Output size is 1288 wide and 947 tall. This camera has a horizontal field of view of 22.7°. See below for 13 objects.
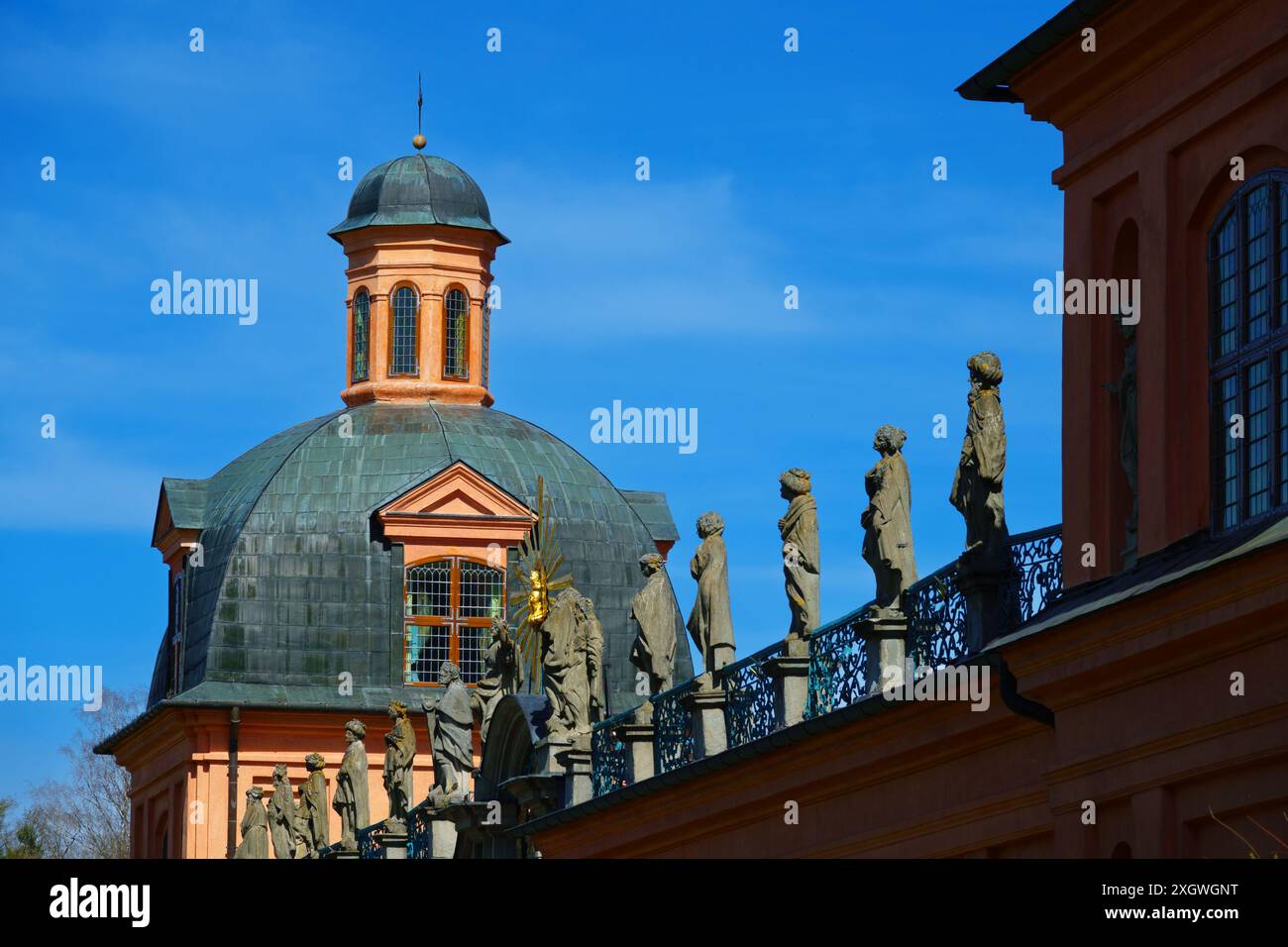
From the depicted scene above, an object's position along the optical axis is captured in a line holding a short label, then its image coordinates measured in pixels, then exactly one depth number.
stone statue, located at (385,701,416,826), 45.16
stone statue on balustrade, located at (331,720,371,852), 46.59
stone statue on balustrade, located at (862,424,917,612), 26.81
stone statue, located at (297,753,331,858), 48.50
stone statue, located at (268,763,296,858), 49.47
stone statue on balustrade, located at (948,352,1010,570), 23.95
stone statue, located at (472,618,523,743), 41.00
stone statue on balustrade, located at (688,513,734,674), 32.03
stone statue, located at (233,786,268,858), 50.34
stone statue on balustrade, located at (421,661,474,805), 42.66
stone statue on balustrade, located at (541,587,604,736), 37.34
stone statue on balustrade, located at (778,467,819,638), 29.39
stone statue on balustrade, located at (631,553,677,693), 34.47
